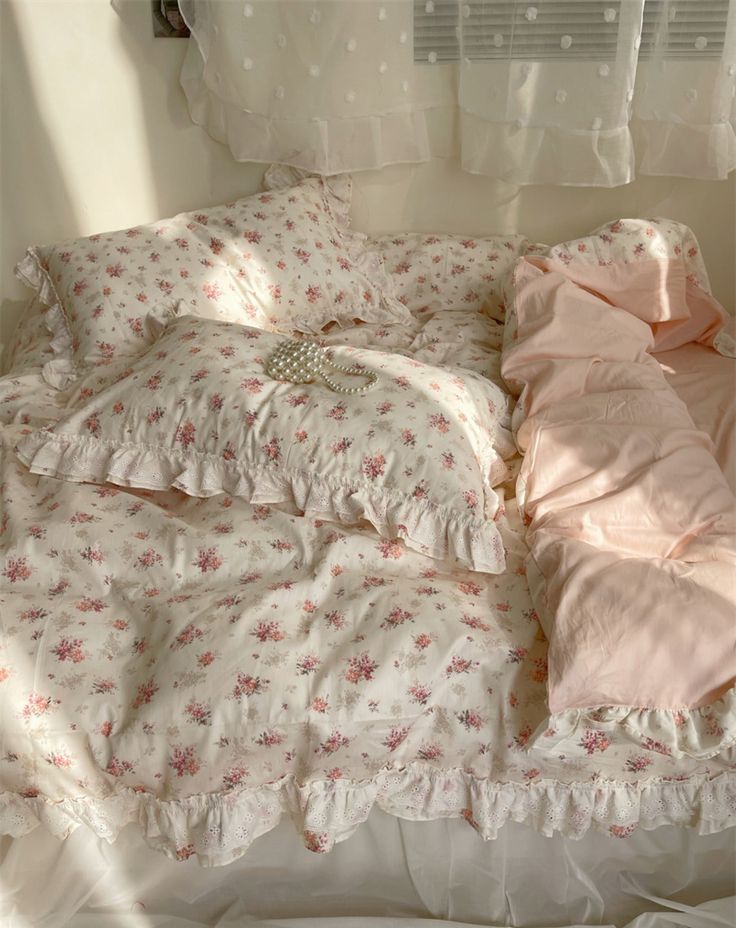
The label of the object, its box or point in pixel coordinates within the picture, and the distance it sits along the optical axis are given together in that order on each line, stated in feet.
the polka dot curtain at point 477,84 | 5.34
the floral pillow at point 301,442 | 3.63
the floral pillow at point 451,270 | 6.07
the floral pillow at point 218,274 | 5.08
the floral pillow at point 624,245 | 5.70
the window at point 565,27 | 5.24
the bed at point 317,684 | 3.20
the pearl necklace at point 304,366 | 4.02
